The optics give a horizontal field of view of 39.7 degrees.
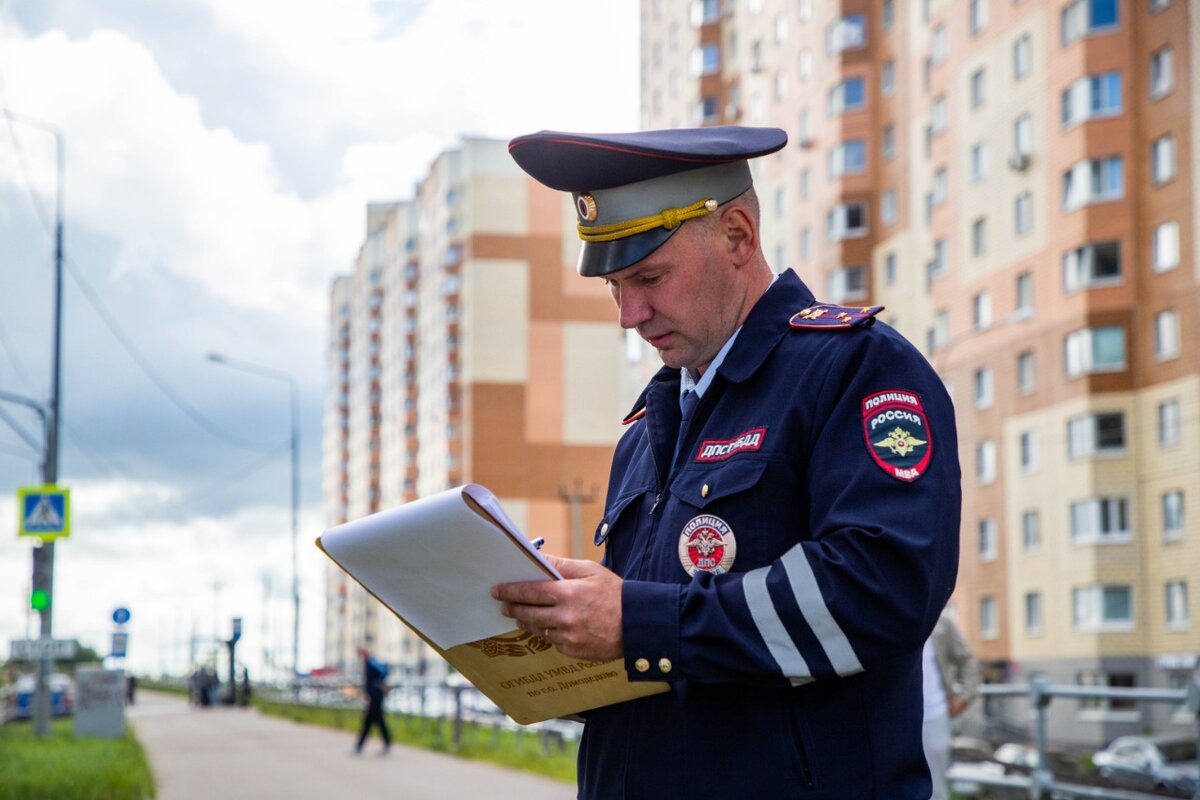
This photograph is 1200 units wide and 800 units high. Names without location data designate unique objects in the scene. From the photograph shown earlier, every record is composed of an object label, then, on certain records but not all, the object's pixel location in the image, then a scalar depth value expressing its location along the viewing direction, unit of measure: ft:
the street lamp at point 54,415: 71.97
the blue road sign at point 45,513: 58.90
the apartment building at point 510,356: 299.38
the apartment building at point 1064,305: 137.28
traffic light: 61.62
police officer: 7.81
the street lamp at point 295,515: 153.28
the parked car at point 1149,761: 58.39
